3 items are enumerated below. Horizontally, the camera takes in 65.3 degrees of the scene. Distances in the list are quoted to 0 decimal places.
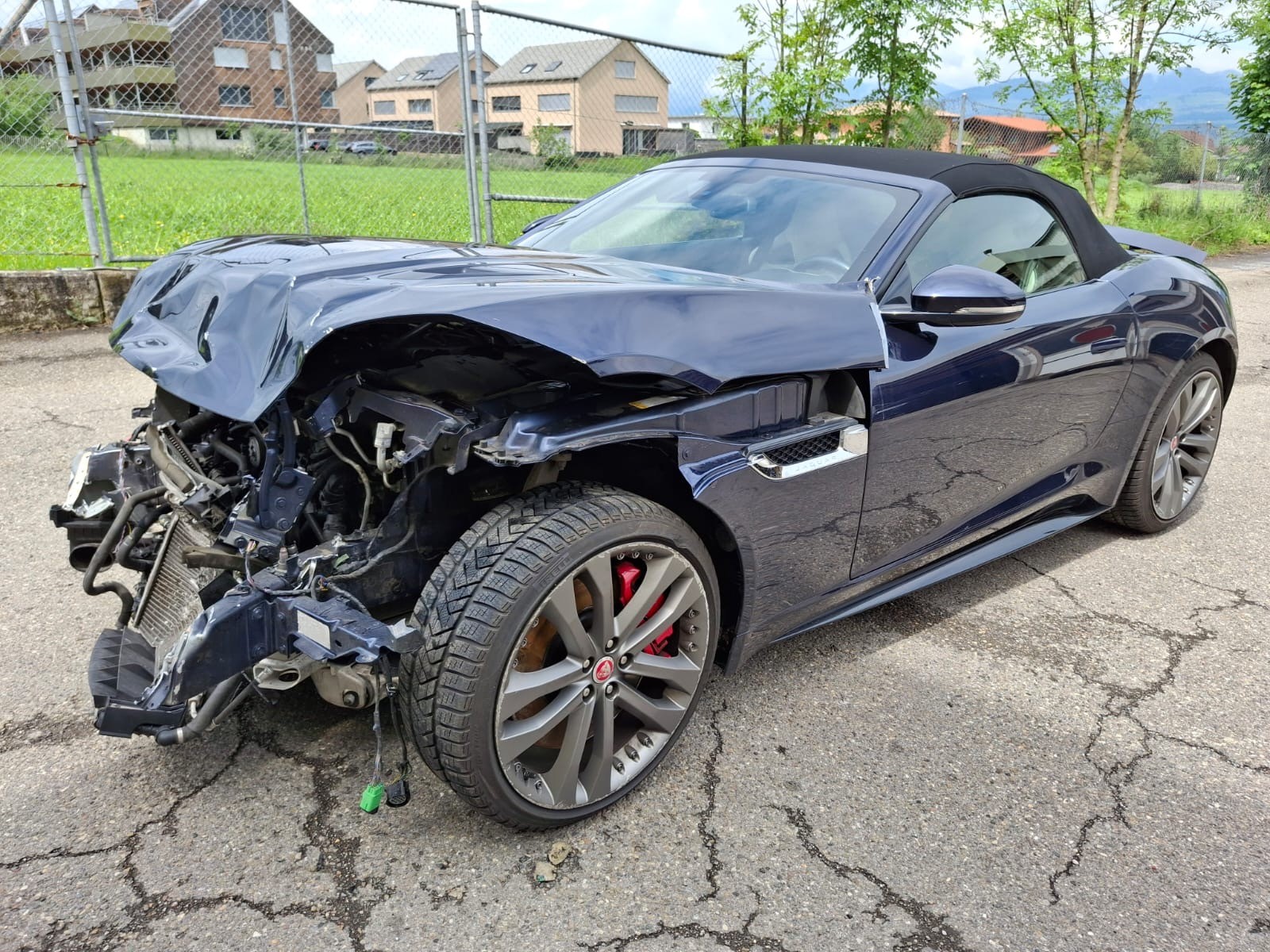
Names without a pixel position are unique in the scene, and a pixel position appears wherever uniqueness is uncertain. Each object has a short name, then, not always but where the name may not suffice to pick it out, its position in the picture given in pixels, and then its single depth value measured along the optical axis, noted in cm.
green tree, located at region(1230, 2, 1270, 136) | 1589
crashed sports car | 198
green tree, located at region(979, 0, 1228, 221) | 1224
